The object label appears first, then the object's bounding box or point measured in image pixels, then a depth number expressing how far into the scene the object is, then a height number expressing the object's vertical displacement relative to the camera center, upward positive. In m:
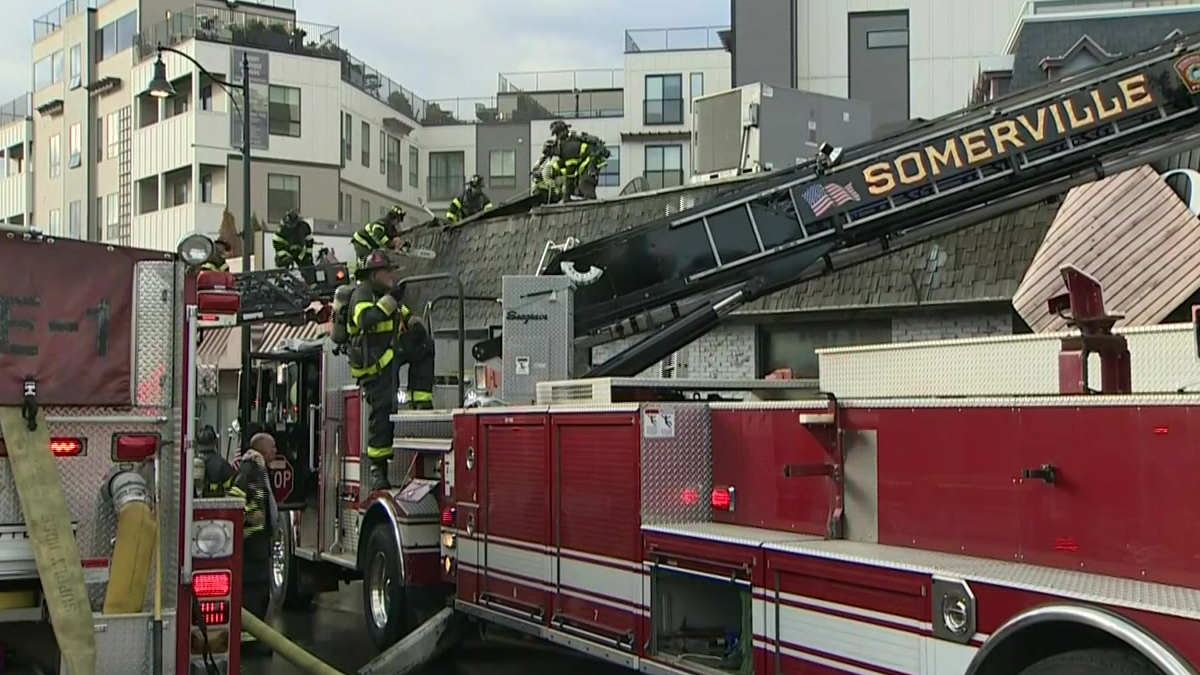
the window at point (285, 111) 44.81 +9.49
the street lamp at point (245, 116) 20.91 +4.35
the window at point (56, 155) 52.38 +9.42
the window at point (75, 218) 50.25 +6.60
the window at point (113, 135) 47.91 +9.31
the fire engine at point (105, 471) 5.02 -0.32
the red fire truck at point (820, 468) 4.44 -0.37
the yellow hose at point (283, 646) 6.64 -1.30
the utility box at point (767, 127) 16.69 +3.40
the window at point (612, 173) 50.19 +8.22
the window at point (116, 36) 47.78 +13.01
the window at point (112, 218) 48.03 +6.27
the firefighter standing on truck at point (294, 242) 23.30 +2.62
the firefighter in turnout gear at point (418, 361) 10.43 +0.22
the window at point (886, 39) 28.22 +7.51
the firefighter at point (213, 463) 8.92 -0.51
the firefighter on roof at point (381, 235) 17.45 +2.14
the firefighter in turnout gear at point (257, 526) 9.83 -1.05
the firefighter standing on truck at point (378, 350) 10.20 +0.30
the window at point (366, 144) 48.81 +9.08
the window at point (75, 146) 50.50 +9.40
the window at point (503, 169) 53.50 +8.92
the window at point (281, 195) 44.56 +6.62
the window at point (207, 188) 43.44 +6.65
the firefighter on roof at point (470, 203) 21.98 +3.20
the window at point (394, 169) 51.53 +8.69
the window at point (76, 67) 50.34 +12.44
